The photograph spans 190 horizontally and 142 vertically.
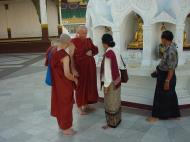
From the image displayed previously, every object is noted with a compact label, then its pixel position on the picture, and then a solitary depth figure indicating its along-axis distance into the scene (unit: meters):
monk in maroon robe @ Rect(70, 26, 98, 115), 4.79
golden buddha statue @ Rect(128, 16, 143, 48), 5.71
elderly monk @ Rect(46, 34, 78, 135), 3.86
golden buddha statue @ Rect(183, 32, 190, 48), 5.73
